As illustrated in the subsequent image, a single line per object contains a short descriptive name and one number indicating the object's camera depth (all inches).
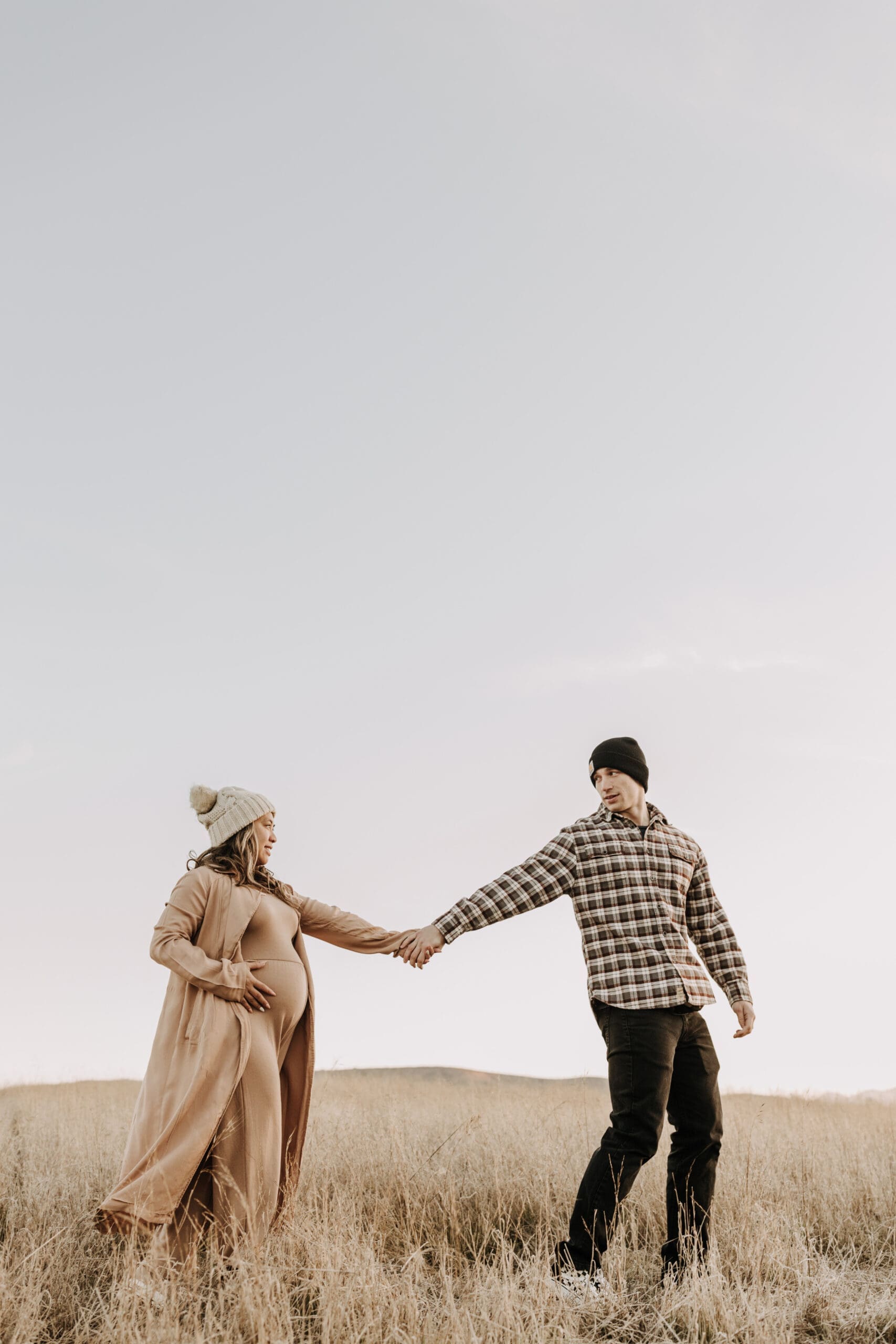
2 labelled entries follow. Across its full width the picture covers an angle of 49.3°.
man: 160.2
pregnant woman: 160.7
